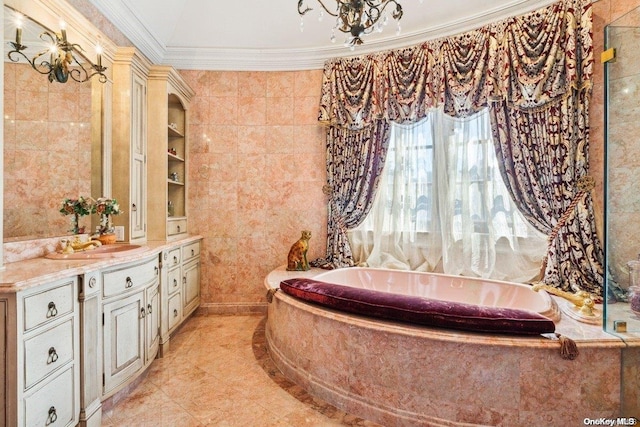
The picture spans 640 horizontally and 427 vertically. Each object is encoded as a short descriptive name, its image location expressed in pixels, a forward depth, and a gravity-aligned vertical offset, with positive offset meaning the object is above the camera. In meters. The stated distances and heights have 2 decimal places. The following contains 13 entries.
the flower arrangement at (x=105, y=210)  2.29 +0.00
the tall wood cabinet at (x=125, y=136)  2.60 +0.61
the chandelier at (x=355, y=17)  1.80 +1.12
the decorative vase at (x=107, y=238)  2.33 -0.21
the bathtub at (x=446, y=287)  2.40 -0.65
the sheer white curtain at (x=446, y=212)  2.75 -0.02
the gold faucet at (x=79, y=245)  2.00 -0.22
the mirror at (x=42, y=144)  1.76 +0.43
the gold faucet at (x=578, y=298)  1.89 -0.58
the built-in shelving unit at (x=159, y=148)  2.98 +0.59
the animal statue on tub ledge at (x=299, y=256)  3.23 -0.47
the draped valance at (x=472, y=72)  2.42 +1.23
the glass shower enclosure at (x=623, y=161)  1.85 +0.30
